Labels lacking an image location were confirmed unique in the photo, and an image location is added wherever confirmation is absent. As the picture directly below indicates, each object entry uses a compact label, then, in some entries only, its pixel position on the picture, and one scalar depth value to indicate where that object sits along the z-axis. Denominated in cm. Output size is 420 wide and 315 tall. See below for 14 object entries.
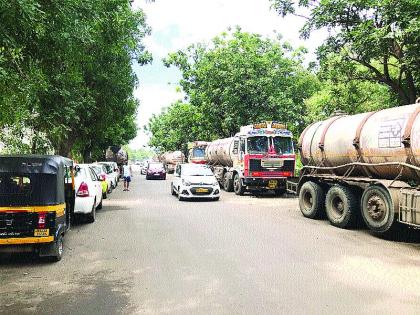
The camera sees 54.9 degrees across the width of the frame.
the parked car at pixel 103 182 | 1781
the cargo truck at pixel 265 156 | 1855
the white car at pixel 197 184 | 1698
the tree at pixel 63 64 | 711
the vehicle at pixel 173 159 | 5481
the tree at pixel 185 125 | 3838
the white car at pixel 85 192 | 1102
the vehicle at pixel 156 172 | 3828
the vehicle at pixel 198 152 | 3369
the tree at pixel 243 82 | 2888
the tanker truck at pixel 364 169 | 872
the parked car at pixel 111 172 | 2377
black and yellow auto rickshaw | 665
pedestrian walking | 2356
